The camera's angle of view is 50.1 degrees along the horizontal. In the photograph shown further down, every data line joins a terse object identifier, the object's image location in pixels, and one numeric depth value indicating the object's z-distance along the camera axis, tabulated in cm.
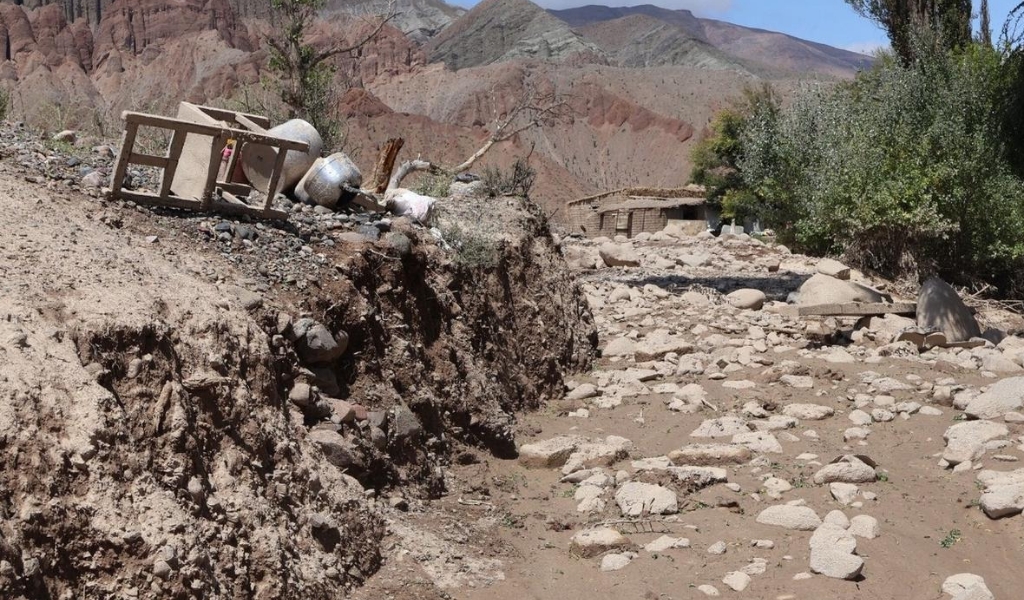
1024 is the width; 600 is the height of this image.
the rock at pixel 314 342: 541
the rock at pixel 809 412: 809
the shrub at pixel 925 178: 1398
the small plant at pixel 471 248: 761
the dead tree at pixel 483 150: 851
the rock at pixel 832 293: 1228
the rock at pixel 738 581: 507
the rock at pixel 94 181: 584
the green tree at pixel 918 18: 1753
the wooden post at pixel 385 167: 818
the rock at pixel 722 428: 756
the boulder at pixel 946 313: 1133
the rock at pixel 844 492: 616
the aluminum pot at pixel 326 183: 711
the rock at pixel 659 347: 980
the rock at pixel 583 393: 845
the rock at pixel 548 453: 671
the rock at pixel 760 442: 712
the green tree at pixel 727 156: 2583
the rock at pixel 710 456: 685
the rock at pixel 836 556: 514
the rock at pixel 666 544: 544
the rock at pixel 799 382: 898
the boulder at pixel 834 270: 1381
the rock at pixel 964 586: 493
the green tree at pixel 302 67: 1173
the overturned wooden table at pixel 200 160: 566
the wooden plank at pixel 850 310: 1119
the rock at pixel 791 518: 574
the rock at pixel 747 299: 1213
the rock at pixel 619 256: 1541
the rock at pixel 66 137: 713
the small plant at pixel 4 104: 875
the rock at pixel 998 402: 754
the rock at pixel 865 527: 560
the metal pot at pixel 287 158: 694
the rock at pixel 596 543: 537
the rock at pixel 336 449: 503
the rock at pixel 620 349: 986
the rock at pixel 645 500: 591
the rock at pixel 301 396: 507
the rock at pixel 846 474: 646
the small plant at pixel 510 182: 934
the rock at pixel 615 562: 521
